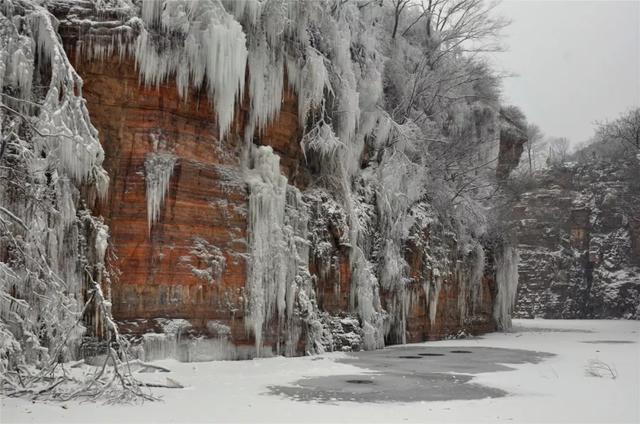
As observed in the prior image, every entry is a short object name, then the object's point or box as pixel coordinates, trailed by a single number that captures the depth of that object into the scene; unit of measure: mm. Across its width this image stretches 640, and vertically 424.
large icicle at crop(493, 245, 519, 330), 27531
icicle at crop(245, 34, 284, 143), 14398
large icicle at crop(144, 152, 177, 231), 12453
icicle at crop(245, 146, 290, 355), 13719
